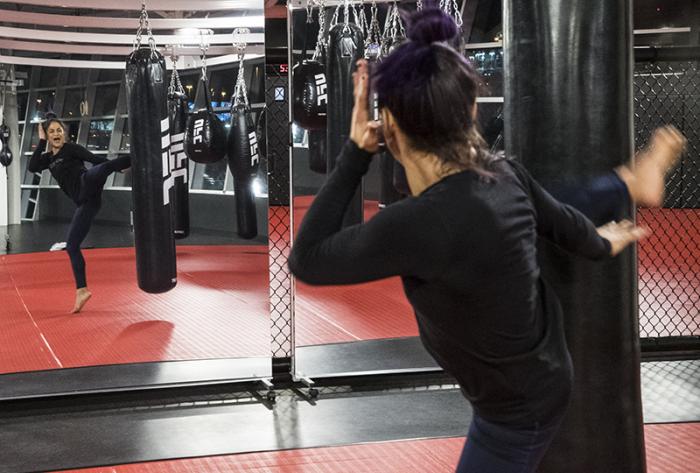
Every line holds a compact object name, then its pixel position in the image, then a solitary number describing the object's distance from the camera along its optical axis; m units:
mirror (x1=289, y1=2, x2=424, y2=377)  4.07
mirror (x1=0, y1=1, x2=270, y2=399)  4.31
